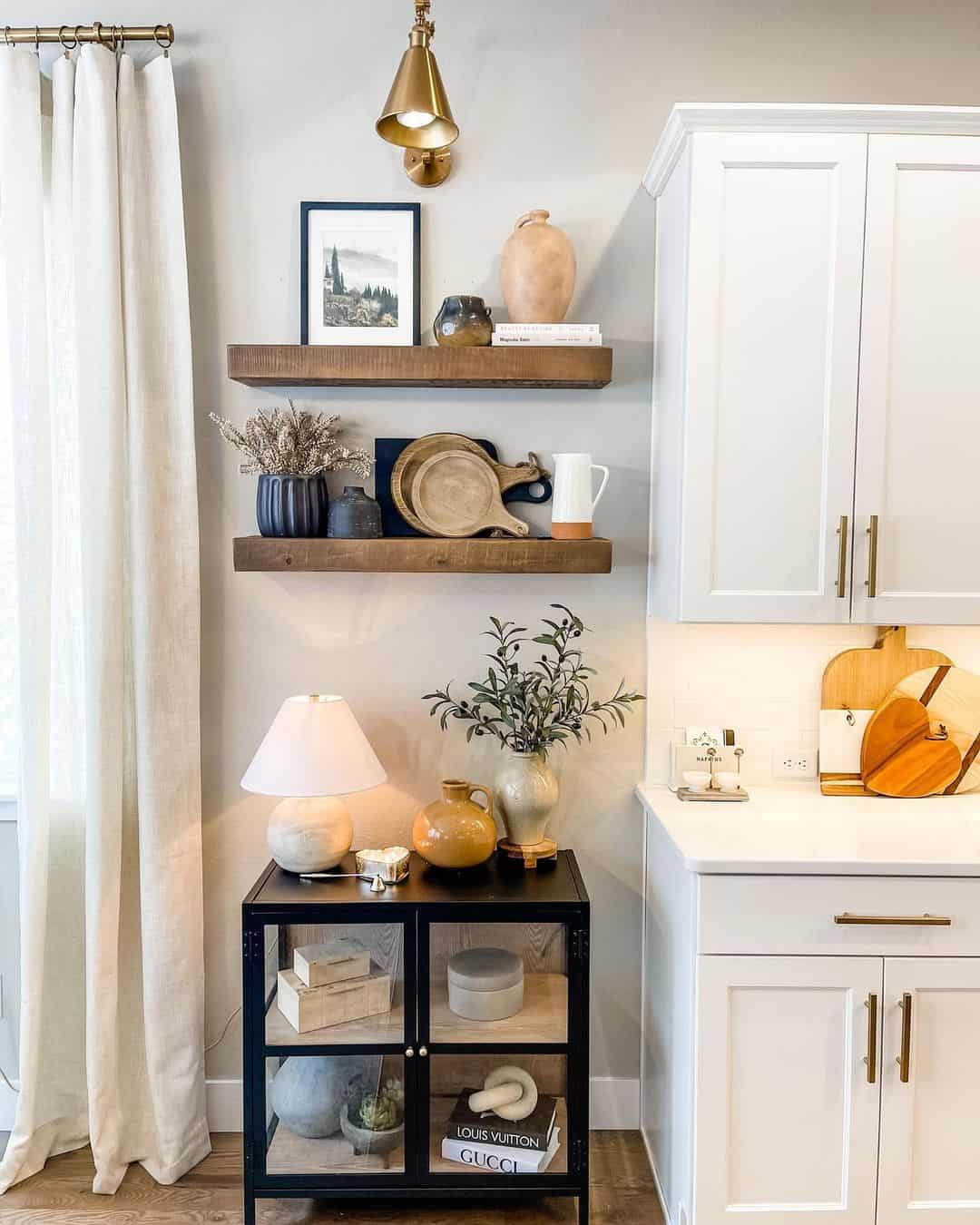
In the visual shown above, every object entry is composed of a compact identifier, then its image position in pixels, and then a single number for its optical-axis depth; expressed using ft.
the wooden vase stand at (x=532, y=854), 7.18
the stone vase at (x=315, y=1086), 6.62
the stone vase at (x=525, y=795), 7.06
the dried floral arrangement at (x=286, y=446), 7.03
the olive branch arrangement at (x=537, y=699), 7.20
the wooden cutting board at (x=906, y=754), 7.47
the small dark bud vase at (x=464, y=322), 7.00
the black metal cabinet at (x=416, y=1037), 6.53
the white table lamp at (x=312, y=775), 6.72
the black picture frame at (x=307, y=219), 7.41
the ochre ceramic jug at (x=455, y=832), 6.87
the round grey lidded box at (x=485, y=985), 6.59
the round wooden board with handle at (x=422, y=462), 7.39
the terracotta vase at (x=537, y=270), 6.95
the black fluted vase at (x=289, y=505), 7.06
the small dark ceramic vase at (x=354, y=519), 7.07
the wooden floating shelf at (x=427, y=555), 7.02
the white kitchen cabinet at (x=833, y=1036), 5.96
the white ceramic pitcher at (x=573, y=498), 7.03
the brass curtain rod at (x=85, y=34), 7.09
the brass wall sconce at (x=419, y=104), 5.75
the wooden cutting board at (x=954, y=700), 7.56
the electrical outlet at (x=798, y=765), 7.73
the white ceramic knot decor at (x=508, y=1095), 6.61
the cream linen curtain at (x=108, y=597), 7.09
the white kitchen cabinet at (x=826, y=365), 6.36
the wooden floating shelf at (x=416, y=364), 6.95
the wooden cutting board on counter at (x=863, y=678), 7.61
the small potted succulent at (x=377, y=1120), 6.60
